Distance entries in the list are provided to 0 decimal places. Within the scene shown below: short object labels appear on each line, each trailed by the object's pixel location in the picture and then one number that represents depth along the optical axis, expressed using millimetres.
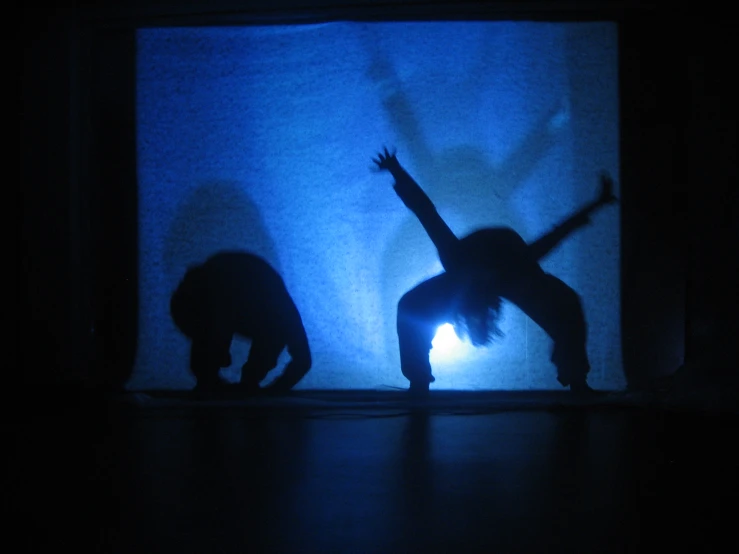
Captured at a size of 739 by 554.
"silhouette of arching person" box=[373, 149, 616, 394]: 2521
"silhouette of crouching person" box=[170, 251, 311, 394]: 2566
